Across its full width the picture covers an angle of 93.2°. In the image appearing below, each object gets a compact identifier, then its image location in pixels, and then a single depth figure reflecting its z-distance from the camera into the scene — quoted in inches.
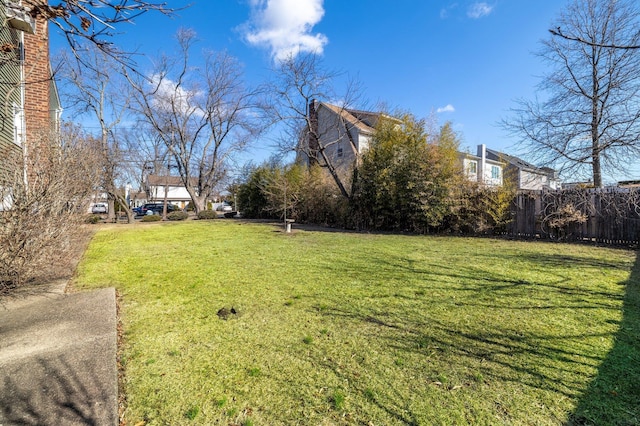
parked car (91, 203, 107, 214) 1453.1
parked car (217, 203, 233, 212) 1950.1
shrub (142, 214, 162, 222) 906.5
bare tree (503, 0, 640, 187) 489.7
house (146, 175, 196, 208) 2076.8
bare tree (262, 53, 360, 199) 611.5
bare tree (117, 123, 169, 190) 1048.2
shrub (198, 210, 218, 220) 960.9
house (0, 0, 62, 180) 270.8
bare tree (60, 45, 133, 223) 717.3
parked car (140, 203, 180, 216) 1444.5
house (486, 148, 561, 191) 500.7
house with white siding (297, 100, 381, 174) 801.7
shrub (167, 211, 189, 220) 935.7
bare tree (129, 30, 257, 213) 880.3
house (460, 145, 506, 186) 428.5
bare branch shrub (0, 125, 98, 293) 158.2
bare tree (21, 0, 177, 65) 79.7
